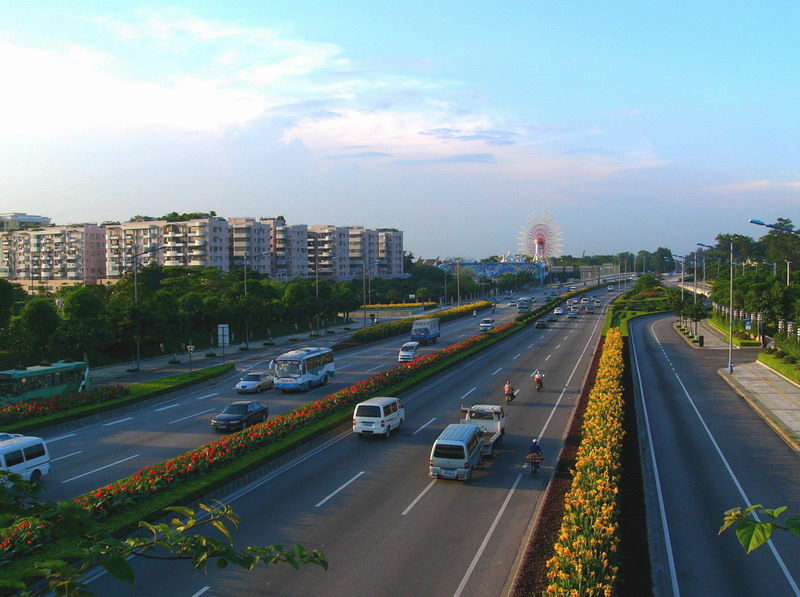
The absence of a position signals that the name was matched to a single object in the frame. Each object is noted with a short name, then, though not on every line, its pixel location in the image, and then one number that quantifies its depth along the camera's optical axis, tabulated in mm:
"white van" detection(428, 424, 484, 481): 21203
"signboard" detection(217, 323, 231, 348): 49062
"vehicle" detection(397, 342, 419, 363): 51719
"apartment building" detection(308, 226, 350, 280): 165625
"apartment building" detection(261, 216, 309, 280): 154625
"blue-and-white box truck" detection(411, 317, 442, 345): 63844
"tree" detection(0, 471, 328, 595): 4168
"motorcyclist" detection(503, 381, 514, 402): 34438
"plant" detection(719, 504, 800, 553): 4496
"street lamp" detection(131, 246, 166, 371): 48738
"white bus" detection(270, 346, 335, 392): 38750
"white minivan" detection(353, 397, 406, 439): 27000
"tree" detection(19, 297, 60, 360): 44500
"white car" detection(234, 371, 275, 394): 38594
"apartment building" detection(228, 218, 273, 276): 139875
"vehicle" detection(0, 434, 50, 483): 20547
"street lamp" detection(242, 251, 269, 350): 62525
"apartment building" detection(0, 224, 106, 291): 143400
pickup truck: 25662
